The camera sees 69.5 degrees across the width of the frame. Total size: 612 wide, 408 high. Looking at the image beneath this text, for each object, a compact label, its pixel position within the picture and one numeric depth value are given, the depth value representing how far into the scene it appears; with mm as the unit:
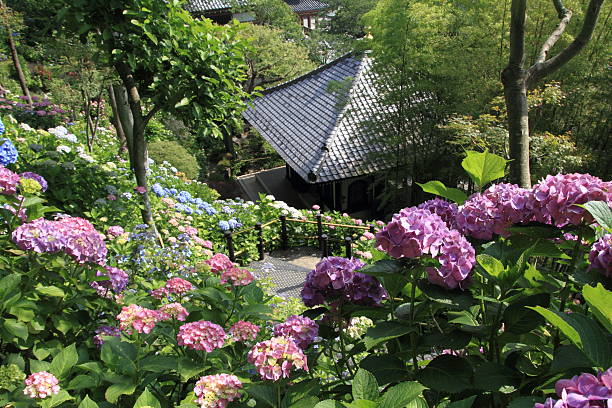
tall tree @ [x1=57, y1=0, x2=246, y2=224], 3555
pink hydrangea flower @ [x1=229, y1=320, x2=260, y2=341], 1412
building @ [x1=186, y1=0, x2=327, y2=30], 18455
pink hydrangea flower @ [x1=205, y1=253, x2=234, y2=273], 1853
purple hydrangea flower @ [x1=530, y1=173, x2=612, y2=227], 1167
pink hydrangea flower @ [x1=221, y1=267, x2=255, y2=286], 1688
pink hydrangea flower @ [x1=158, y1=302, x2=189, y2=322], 1515
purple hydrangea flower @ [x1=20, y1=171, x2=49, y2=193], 2156
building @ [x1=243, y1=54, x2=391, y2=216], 10777
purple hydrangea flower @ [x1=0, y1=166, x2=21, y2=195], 1846
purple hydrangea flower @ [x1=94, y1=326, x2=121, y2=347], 1670
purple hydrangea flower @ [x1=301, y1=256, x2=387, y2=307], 1403
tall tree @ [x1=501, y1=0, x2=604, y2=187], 2461
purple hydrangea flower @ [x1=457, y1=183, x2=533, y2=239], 1267
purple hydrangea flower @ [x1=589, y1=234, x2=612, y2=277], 1050
